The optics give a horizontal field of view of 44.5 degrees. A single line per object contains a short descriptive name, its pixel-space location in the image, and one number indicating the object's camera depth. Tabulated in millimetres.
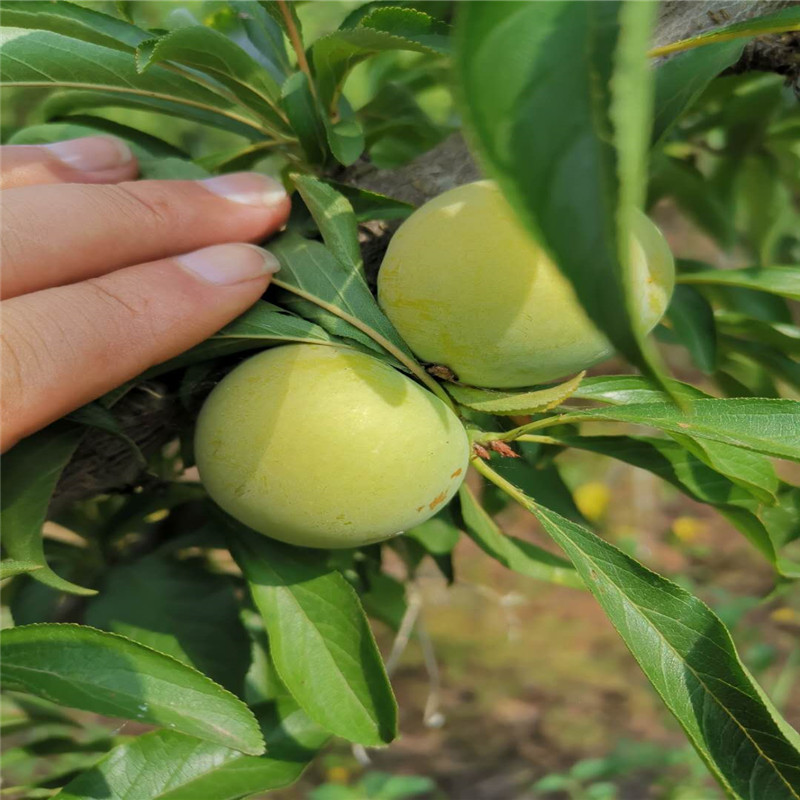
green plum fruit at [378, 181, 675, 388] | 155
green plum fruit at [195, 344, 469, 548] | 159
